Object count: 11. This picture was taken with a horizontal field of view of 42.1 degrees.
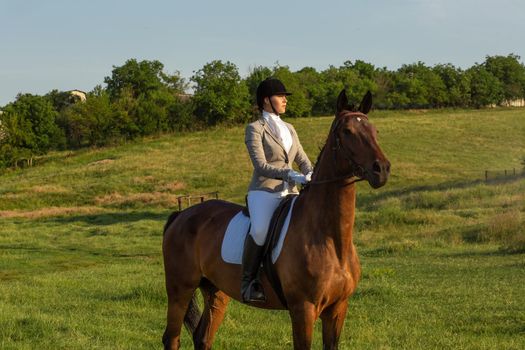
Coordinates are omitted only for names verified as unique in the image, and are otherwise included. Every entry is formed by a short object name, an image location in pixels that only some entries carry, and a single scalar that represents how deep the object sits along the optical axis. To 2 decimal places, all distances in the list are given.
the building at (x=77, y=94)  124.50
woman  6.98
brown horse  6.08
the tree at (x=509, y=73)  123.56
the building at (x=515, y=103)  123.62
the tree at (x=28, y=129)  81.31
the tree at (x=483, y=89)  115.06
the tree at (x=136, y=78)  106.75
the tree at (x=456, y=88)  113.81
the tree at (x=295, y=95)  95.88
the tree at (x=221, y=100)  89.94
